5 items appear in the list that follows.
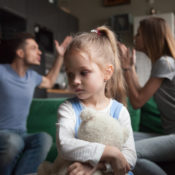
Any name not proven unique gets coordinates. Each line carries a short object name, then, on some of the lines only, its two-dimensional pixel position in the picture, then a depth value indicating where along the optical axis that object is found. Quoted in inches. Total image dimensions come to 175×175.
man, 58.0
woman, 44.6
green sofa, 66.2
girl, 27.5
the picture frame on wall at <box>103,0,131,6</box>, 190.7
